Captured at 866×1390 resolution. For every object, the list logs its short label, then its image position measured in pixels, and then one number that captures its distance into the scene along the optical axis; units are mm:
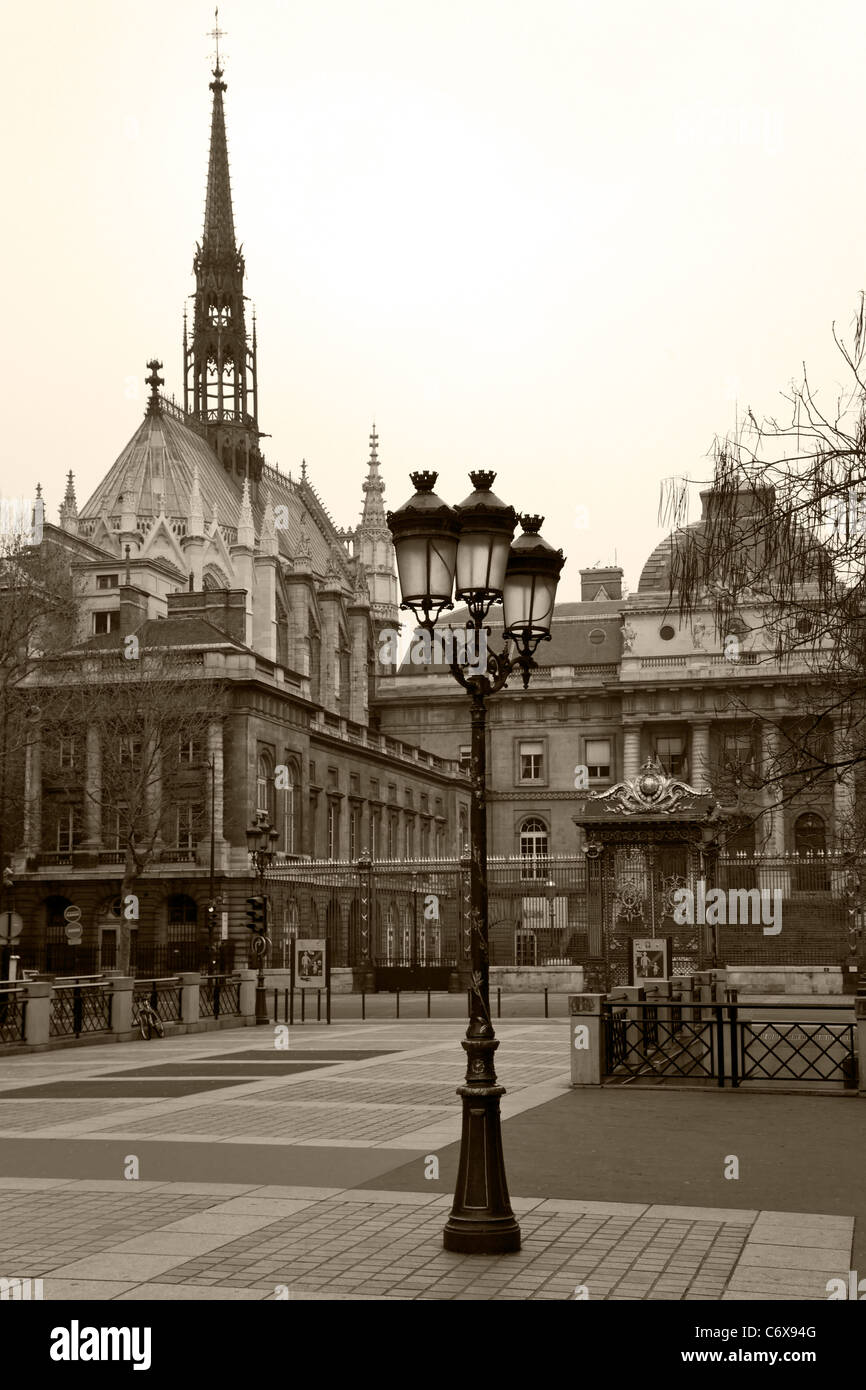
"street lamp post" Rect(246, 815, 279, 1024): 32969
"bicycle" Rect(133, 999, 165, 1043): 28281
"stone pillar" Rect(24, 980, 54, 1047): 25453
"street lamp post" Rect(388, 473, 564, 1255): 8945
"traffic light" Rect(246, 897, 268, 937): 33031
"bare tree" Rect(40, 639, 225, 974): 48281
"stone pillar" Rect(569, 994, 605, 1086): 17234
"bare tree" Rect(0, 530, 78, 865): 39000
